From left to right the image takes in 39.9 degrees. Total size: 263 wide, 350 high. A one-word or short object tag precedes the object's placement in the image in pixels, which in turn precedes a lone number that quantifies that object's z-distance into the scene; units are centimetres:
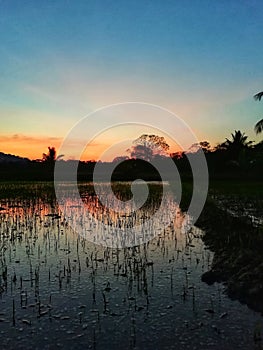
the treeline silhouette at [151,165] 3838
